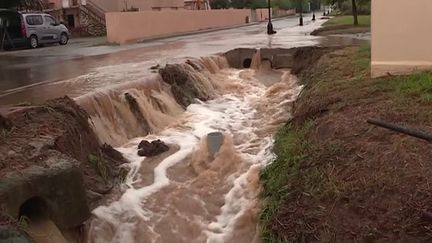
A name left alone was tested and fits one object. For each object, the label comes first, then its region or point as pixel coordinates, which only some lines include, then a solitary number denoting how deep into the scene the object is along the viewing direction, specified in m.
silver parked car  26.06
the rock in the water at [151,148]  9.35
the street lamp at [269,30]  30.79
